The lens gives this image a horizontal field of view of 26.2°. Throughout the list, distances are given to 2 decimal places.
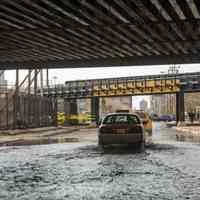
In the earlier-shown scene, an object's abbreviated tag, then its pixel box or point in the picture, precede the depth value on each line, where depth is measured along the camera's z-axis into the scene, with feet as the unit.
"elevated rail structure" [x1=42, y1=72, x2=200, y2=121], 176.55
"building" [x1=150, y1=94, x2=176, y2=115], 453.99
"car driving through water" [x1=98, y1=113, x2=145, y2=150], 62.28
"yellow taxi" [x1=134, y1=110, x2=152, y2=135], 104.22
